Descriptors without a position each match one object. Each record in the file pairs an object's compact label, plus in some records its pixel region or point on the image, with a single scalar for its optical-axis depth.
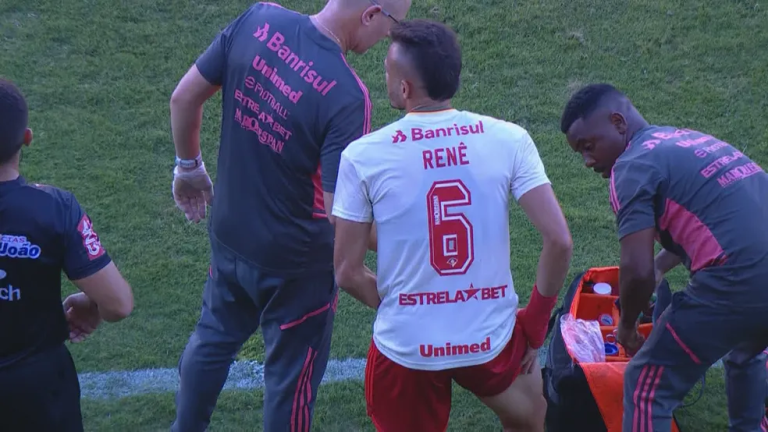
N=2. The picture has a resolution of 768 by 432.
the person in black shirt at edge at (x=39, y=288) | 5.35
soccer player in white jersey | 5.38
